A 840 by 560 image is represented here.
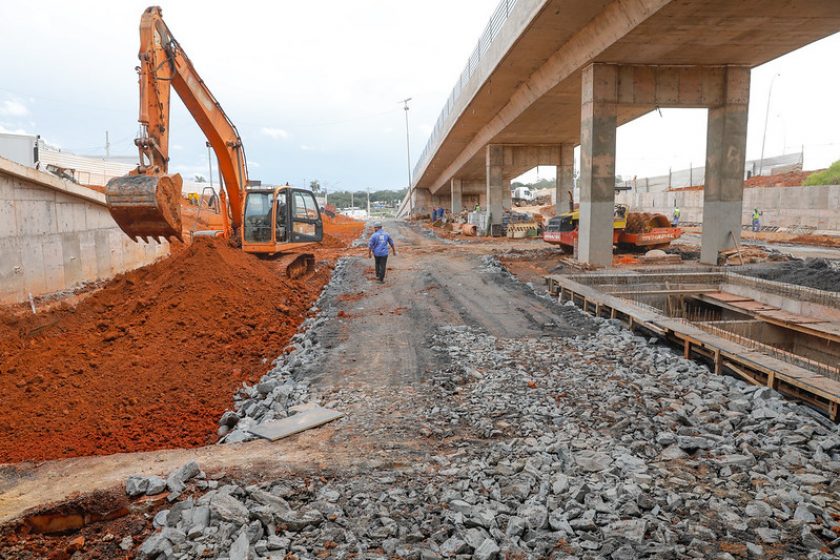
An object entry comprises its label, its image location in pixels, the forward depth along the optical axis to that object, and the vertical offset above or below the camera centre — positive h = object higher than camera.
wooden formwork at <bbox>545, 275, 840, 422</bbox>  5.62 -1.69
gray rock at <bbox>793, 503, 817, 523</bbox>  3.84 -2.09
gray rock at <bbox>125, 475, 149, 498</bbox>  4.26 -2.06
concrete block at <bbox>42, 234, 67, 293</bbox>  11.77 -0.87
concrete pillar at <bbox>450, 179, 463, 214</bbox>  52.16 +2.72
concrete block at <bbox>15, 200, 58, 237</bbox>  11.05 +0.14
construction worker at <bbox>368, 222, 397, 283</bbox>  14.68 -0.63
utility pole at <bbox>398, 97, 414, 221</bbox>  66.72 +8.25
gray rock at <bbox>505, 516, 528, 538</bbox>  3.74 -2.11
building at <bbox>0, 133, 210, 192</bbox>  29.11 +4.09
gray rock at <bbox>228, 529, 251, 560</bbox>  3.52 -2.14
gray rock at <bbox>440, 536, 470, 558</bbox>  3.56 -2.14
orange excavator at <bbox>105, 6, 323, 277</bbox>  8.43 +0.70
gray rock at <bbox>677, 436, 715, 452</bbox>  5.00 -2.05
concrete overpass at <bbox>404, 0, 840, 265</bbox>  12.58 +4.60
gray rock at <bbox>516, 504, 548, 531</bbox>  3.83 -2.11
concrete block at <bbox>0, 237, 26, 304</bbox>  10.50 -0.95
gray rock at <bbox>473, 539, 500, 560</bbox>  3.49 -2.13
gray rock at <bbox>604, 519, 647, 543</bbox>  3.66 -2.11
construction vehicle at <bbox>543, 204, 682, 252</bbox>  20.48 -0.32
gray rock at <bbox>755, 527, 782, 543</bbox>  3.66 -2.13
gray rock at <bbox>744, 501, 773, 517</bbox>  3.94 -2.11
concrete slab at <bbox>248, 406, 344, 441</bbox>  5.48 -2.10
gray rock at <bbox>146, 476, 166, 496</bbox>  4.27 -2.07
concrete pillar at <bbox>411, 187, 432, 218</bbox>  69.69 +2.63
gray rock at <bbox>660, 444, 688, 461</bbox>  4.86 -2.09
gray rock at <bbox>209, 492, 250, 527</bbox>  3.87 -2.08
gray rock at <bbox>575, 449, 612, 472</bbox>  4.62 -2.07
